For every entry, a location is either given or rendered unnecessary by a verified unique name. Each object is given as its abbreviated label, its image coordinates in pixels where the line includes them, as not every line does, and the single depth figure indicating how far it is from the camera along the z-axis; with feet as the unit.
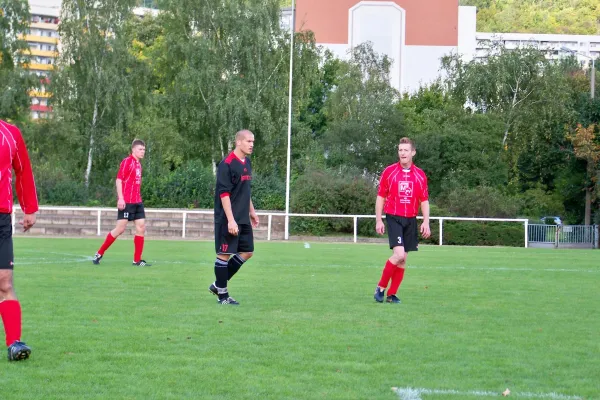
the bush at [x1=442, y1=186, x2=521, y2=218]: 140.36
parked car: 181.46
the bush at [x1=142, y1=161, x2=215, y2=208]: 160.86
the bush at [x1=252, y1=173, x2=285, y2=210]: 153.28
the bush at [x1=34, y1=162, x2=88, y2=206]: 164.55
